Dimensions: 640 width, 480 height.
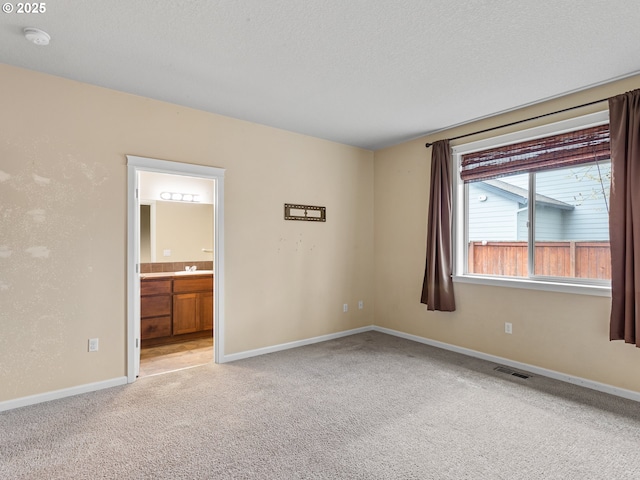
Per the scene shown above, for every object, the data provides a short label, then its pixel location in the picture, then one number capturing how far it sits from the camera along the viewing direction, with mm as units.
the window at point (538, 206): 3154
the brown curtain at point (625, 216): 2758
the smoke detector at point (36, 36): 2240
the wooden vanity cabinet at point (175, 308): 4406
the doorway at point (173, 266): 3291
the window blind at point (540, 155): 3104
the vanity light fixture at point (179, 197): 5012
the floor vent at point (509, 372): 3381
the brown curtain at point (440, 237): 4148
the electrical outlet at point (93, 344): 3051
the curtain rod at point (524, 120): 3090
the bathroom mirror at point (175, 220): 4922
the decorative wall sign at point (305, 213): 4344
